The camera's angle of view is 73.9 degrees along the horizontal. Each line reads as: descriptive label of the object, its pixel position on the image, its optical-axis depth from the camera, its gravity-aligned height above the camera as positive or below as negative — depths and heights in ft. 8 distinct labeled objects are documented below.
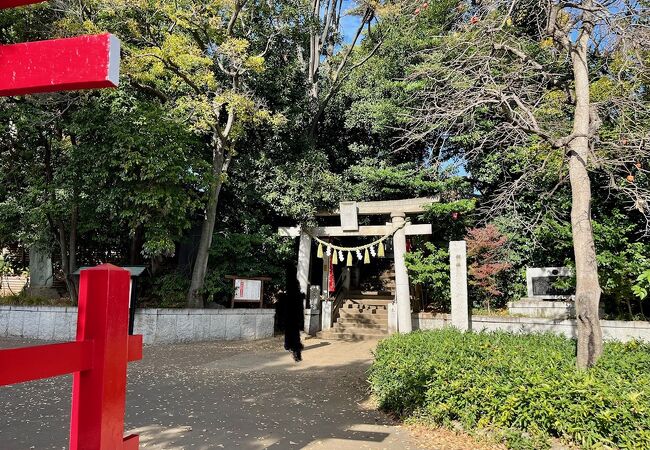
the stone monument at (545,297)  38.22 -1.94
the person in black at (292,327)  32.66 -4.08
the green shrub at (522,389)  13.10 -3.94
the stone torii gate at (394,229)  41.52 +4.78
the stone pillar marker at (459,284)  37.32 -0.71
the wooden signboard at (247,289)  43.70 -1.40
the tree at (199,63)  36.01 +18.51
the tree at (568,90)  18.07 +9.50
